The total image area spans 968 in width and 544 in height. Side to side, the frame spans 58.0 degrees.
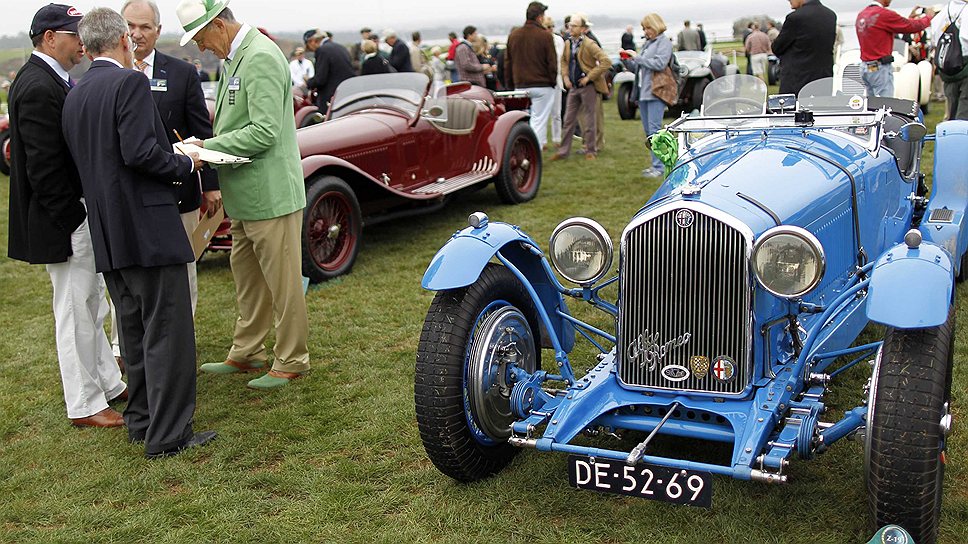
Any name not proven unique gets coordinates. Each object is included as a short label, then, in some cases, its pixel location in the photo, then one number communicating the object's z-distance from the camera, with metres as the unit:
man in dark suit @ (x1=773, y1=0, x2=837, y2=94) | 7.91
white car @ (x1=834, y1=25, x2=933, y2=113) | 11.98
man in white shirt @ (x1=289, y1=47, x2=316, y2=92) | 16.21
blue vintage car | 2.72
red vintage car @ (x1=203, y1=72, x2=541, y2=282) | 6.82
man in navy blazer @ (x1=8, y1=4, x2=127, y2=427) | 3.91
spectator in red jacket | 8.84
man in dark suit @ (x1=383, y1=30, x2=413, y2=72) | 14.51
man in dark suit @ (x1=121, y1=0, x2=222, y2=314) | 4.53
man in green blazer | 4.30
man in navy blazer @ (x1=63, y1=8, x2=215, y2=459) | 3.67
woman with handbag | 9.31
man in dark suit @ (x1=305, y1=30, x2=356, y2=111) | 11.18
